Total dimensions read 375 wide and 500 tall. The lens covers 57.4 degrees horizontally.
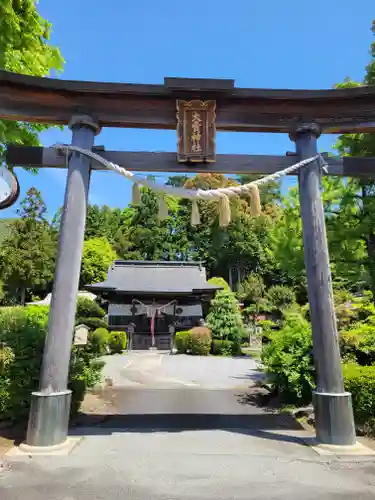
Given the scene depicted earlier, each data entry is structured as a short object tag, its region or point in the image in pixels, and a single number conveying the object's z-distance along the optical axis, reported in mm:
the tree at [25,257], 28516
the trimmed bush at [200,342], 19438
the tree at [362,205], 10168
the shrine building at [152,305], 22281
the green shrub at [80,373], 6362
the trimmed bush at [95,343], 9148
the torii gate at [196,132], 5211
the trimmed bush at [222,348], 19903
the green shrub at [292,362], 7199
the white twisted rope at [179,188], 5617
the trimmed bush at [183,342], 19844
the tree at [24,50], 7730
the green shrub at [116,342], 19406
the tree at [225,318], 21094
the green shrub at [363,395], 5574
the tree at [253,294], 30609
